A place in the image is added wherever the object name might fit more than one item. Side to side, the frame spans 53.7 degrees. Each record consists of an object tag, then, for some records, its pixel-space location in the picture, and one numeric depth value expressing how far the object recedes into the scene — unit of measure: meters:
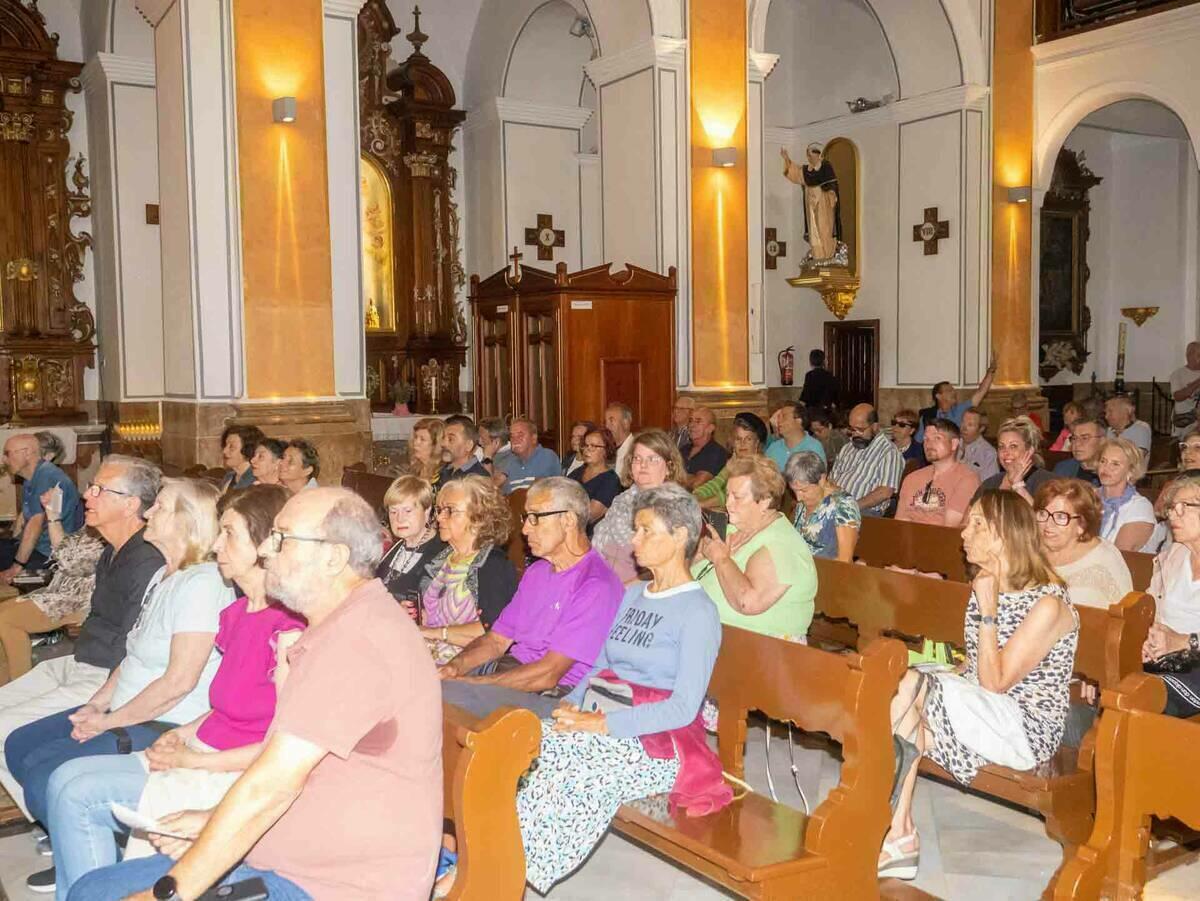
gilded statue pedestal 13.88
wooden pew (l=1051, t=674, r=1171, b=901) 2.80
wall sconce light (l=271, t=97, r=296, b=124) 8.02
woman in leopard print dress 3.40
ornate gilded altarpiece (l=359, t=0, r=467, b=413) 13.16
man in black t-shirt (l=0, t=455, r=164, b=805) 3.90
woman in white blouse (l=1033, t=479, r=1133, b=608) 4.07
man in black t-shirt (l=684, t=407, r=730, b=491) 7.65
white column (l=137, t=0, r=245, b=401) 8.01
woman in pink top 2.93
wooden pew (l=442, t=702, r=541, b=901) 2.44
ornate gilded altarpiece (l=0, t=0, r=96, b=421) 11.14
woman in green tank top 3.91
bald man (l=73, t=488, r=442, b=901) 2.21
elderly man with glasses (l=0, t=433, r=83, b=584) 6.36
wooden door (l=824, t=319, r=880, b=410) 13.84
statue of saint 13.83
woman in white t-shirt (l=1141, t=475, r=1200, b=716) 4.04
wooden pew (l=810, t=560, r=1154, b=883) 3.32
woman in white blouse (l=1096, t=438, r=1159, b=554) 5.09
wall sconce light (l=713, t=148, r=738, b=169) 9.98
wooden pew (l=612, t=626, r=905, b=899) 2.86
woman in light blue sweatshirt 3.11
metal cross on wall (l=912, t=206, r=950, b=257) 12.73
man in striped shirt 7.18
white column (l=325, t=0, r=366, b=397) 8.56
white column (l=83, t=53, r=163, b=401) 10.98
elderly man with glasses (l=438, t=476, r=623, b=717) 3.70
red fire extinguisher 14.94
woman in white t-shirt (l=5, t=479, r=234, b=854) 3.38
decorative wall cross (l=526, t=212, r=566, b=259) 13.48
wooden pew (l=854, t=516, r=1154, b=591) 5.23
